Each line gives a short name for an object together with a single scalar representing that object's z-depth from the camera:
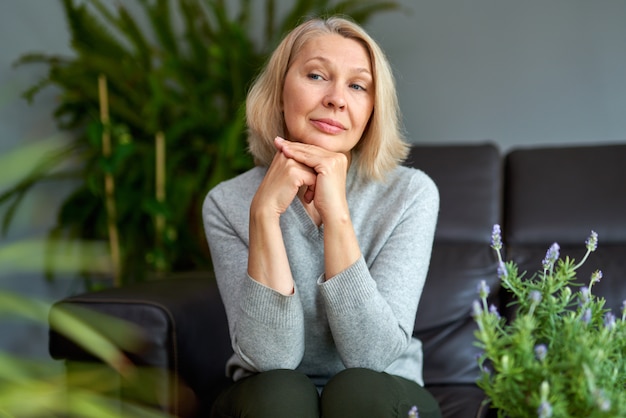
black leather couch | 1.51
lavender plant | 0.65
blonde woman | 1.22
